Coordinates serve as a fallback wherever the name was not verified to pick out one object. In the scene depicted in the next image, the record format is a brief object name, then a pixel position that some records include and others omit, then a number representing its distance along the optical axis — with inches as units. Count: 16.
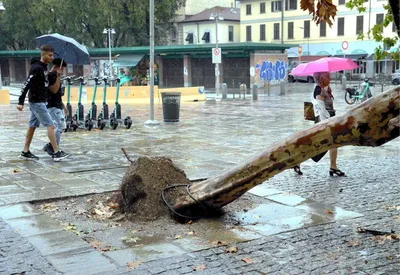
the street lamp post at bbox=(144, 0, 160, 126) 600.1
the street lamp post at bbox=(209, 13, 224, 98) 1144.9
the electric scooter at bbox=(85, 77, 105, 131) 534.6
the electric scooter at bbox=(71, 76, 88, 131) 530.3
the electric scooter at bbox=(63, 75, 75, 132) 529.7
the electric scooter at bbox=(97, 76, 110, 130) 546.3
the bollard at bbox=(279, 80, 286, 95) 1249.6
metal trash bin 609.6
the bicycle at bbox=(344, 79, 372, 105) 904.3
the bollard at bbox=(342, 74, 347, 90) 1419.7
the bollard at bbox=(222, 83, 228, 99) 1120.4
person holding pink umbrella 311.7
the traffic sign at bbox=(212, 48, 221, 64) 1108.5
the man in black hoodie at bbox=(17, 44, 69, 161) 329.1
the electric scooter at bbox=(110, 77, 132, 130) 553.6
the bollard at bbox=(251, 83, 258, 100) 1083.3
